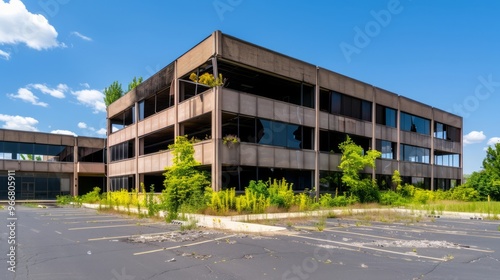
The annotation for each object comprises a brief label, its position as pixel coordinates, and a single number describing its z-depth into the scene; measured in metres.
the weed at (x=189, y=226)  13.98
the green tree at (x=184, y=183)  18.84
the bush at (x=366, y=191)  27.02
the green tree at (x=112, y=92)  56.78
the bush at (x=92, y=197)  35.10
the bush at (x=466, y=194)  36.37
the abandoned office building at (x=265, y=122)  21.56
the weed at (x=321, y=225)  13.75
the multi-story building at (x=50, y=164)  42.06
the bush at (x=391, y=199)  28.62
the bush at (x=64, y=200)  37.93
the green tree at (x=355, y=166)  26.17
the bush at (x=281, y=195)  20.19
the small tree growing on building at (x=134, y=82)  56.54
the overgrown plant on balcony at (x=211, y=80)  20.41
